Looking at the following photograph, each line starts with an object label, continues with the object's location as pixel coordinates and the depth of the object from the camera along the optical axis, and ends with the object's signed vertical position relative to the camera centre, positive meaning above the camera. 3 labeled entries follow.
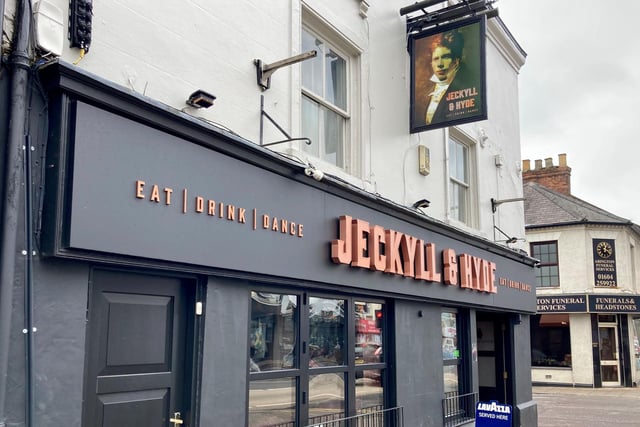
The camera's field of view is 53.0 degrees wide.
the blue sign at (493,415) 7.68 -1.17
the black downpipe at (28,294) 4.04 +0.14
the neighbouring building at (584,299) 26.22 +0.72
